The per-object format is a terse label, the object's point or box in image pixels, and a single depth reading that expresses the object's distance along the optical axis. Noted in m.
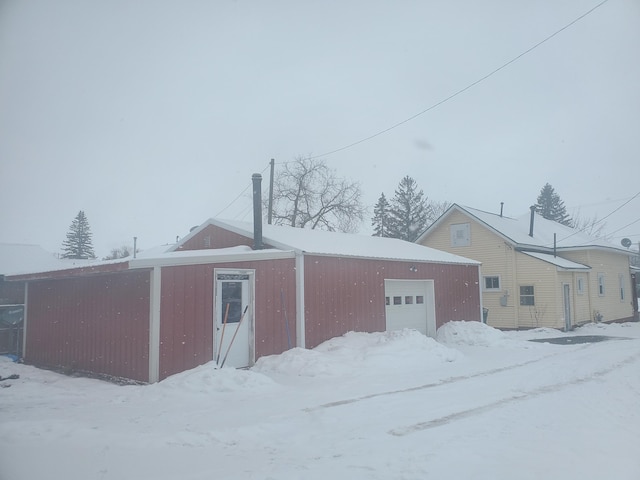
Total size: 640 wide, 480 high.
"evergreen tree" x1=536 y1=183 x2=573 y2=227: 57.81
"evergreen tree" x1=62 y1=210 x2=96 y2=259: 65.69
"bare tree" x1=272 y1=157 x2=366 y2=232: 39.38
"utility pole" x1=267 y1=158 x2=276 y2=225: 28.42
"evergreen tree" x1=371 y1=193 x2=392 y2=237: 49.94
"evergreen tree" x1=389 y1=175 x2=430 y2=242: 47.28
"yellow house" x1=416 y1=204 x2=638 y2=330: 22.31
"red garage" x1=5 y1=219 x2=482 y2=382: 9.88
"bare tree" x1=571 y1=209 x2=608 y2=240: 54.70
